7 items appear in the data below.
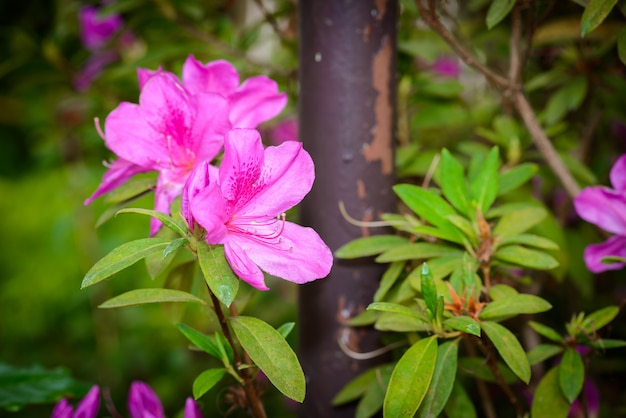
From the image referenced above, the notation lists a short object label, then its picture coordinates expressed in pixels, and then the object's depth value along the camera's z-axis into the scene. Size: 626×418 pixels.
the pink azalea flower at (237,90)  0.74
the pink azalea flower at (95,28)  1.57
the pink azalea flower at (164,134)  0.71
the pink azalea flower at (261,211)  0.59
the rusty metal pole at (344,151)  0.85
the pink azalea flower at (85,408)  0.74
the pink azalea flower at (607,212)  0.76
